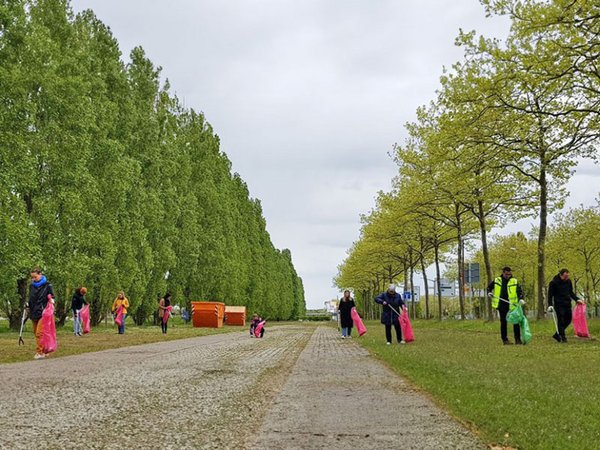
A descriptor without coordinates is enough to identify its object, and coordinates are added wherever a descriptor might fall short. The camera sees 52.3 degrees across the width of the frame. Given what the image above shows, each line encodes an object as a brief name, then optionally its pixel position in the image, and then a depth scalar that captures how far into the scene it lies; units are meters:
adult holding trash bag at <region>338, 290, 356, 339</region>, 23.95
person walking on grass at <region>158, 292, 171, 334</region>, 28.95
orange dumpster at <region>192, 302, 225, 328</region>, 40.50
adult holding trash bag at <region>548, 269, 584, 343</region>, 17.06
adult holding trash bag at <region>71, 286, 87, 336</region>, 23.97
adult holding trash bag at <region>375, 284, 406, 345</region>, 19.25
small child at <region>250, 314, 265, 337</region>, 25.74
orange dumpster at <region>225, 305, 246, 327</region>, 47.62
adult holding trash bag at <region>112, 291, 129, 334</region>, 26.86
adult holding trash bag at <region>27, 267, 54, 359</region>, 13.80
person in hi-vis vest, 16.31
